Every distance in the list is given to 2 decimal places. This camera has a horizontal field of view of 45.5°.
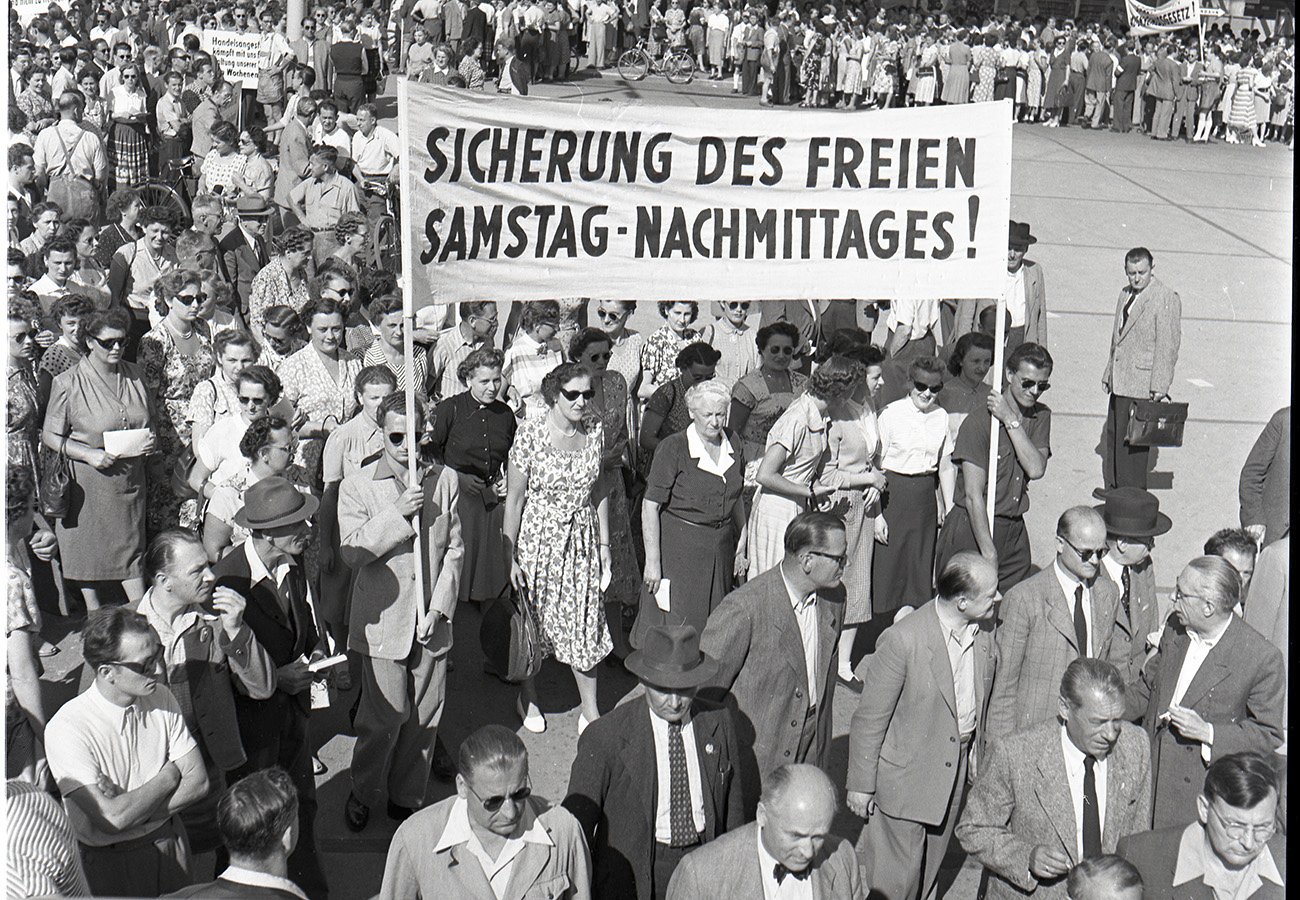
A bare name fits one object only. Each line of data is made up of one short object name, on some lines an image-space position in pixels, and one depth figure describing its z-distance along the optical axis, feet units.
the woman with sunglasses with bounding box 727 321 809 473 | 24.85
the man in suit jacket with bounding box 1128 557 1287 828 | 17.04
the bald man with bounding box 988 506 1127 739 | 18.22
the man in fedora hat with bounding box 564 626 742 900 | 15.43
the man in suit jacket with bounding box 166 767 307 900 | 13.20
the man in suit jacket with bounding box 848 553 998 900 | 17.06
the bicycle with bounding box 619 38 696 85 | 107.65
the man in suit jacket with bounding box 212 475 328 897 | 17.03
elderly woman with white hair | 22.49
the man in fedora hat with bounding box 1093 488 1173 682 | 19.54
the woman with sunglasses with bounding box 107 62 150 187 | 51.49
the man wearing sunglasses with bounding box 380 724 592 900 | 13.62
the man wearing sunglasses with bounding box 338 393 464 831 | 19.30
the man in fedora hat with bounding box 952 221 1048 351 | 33.96
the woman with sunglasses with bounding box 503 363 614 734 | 21.58
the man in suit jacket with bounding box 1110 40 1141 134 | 95.91
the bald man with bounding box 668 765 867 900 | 13.42
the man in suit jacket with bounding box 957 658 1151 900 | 15.17
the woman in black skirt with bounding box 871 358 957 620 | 24.21
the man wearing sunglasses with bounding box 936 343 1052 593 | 23.67
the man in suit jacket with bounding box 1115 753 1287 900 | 13.80
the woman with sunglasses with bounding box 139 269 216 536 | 24.72
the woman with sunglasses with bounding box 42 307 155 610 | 23.81
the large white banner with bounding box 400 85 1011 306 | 20.58
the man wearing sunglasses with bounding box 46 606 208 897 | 14.25
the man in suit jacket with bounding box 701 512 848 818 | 17.66
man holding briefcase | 32.17
